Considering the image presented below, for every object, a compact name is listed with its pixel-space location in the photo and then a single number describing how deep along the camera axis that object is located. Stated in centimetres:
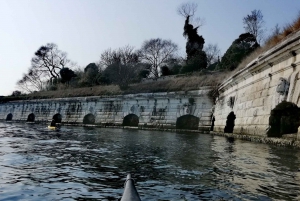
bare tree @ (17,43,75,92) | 4431
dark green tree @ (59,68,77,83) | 3825
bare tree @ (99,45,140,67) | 3072
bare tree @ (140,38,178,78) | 3841
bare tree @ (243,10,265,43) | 2741
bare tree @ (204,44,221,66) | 3844
